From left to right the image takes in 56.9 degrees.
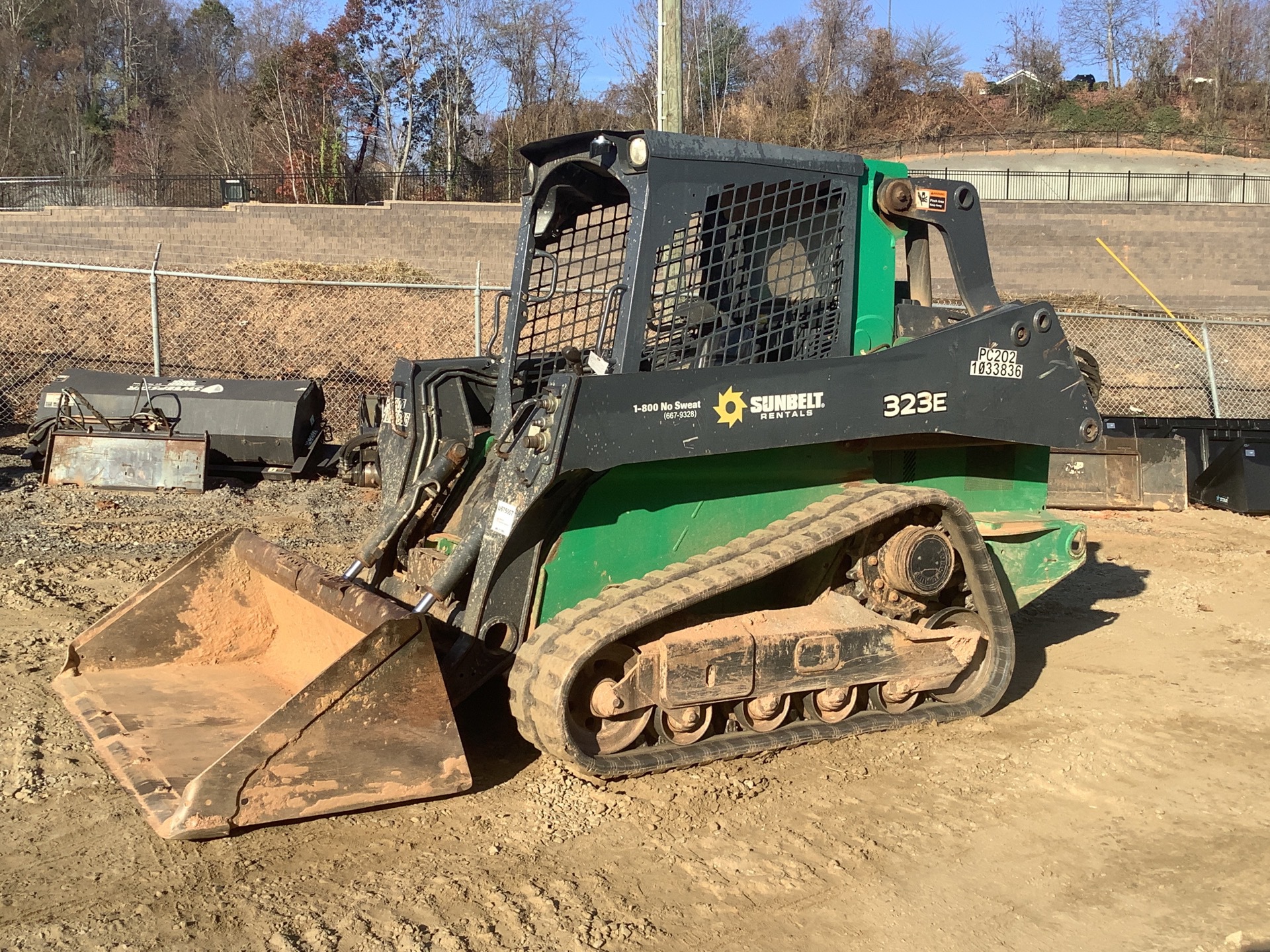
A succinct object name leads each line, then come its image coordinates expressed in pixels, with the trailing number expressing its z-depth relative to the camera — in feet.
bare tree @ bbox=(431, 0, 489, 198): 118.93
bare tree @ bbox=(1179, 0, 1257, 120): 149.59
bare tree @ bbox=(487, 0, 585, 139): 125.90
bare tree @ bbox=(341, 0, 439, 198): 119.55
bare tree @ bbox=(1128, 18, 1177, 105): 152.56
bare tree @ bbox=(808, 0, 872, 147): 138.62
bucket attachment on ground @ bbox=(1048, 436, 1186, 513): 35.04
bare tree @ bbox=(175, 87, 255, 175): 122.49
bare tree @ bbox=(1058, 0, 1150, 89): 164.14
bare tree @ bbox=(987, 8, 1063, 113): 150.10
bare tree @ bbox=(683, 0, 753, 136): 128.88
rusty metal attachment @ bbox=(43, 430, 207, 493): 31.22
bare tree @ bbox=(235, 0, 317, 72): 145.18
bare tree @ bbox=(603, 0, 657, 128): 118.32
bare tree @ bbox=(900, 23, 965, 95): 151.33
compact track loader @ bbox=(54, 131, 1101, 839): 13.10
